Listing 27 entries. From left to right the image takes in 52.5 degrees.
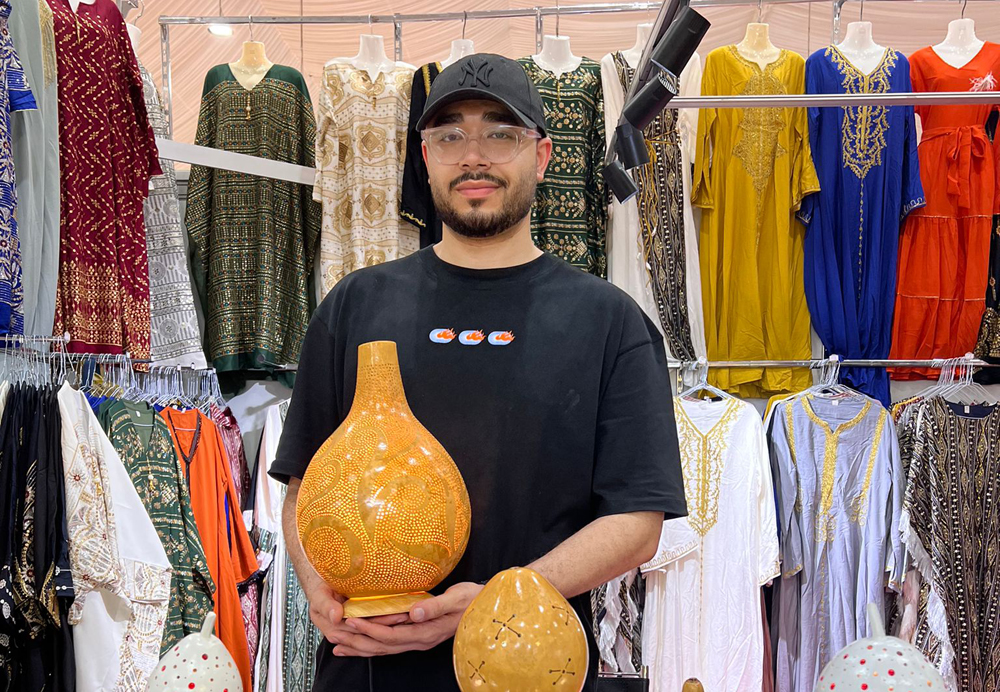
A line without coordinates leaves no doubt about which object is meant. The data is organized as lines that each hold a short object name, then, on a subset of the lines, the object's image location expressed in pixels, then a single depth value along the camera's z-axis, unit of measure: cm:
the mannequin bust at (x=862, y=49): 349
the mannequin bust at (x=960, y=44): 353
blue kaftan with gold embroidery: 346
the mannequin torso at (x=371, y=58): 352
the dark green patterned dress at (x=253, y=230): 353
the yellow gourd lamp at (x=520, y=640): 85
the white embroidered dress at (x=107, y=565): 264
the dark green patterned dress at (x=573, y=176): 335
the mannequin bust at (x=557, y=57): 346
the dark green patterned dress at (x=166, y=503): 299
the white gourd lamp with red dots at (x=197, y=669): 100
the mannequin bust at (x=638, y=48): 344
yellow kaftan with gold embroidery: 348
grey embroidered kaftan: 331
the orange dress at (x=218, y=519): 320
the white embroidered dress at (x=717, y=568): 328
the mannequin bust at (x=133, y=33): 350
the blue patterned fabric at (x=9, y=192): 250
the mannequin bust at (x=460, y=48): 361
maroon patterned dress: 288
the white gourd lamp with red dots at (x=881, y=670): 92
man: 130
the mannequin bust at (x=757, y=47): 351
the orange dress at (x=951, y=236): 348
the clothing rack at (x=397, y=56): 235
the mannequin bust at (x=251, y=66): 360
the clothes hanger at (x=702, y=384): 346
